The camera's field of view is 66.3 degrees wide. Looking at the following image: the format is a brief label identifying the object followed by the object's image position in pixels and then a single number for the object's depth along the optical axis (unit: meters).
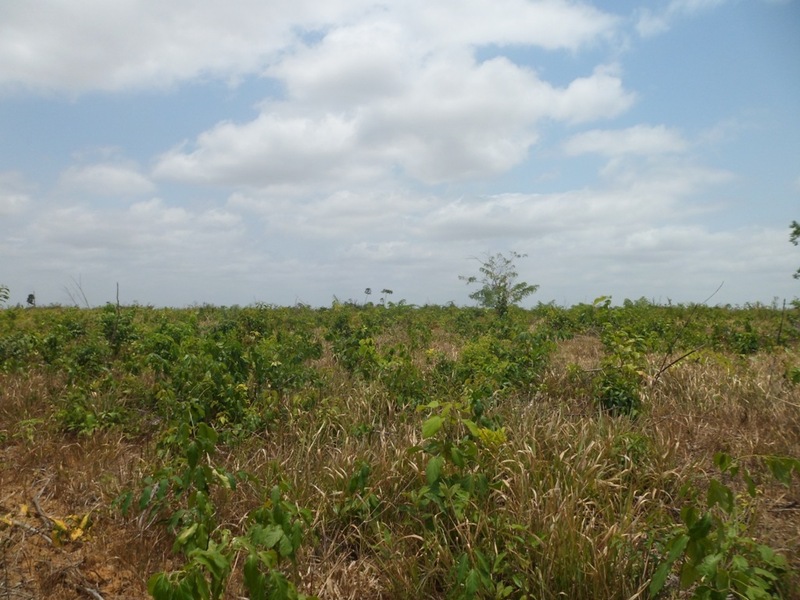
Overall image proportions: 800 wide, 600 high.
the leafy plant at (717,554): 2.81
